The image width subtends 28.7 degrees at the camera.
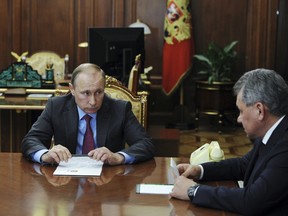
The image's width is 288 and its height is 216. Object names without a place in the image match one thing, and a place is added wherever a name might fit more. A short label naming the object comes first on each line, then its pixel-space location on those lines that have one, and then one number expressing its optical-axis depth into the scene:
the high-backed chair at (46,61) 7.36
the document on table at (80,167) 2.59
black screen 5.33
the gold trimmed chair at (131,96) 3.76
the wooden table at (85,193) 2.12
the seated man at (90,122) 3.09
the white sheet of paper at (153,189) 2.36
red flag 7.77
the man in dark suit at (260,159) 2.08
